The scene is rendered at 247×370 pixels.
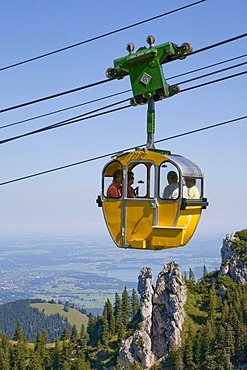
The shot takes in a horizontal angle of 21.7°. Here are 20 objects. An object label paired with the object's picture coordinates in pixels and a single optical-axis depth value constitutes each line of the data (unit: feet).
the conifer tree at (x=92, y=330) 406.19
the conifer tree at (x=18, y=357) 390.46
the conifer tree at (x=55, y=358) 381.85
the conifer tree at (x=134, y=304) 448.65
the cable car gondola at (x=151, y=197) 39.42
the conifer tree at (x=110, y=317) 405.80
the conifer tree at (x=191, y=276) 425.69
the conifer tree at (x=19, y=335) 422.41
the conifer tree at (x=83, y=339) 404.96
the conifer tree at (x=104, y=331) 398.72
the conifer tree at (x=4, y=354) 394.11
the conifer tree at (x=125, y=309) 418.16
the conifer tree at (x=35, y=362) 370.32
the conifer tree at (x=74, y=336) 415.23
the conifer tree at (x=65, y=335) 425.28
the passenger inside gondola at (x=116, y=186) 42.73
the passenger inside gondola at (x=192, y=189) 40.69
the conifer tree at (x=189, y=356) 344.28
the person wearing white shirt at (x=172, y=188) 39.91
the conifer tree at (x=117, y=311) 418.68
